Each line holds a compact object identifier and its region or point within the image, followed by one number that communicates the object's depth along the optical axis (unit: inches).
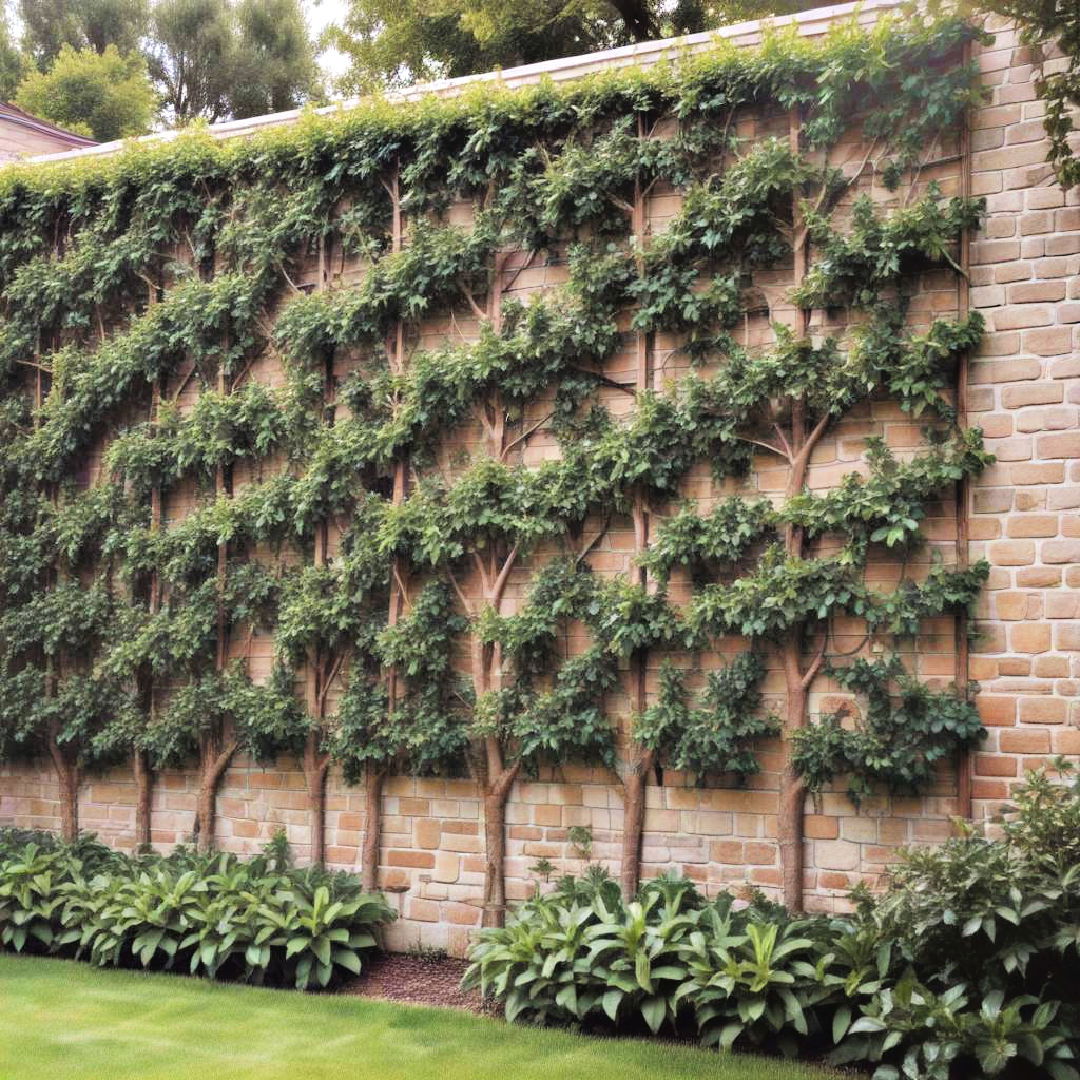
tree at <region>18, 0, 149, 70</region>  908.6
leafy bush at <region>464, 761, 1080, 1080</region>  179.5
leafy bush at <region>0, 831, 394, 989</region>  250.7
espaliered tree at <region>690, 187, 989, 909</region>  226.5
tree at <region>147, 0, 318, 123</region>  900.0
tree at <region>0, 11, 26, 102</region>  876.0
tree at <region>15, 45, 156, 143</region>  797.9
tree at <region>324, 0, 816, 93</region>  638.5
